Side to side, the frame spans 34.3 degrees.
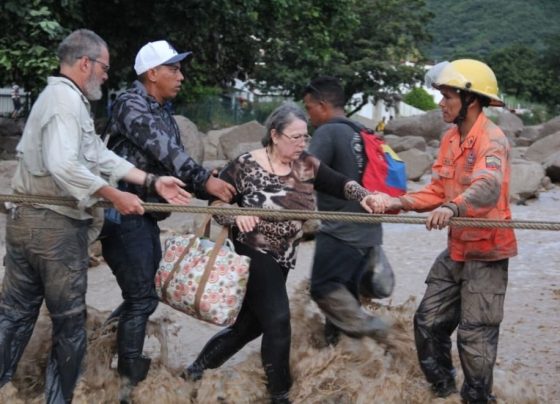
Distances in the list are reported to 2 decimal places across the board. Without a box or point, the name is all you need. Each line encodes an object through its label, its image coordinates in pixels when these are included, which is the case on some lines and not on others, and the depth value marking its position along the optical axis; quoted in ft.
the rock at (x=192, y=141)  48.82
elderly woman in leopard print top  13.75
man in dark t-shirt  16.20
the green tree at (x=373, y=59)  117.19
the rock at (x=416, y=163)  59.93
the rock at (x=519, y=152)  74.67
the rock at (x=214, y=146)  64.54
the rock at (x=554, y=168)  59.77
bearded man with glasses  12.32
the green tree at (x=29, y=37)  40.27
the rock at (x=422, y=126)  99.35
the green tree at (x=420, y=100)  212.43
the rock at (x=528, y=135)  104.22
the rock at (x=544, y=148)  70.79
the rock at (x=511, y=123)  121.80
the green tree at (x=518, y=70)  224.94
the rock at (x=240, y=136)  63.52
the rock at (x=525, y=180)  49.73
